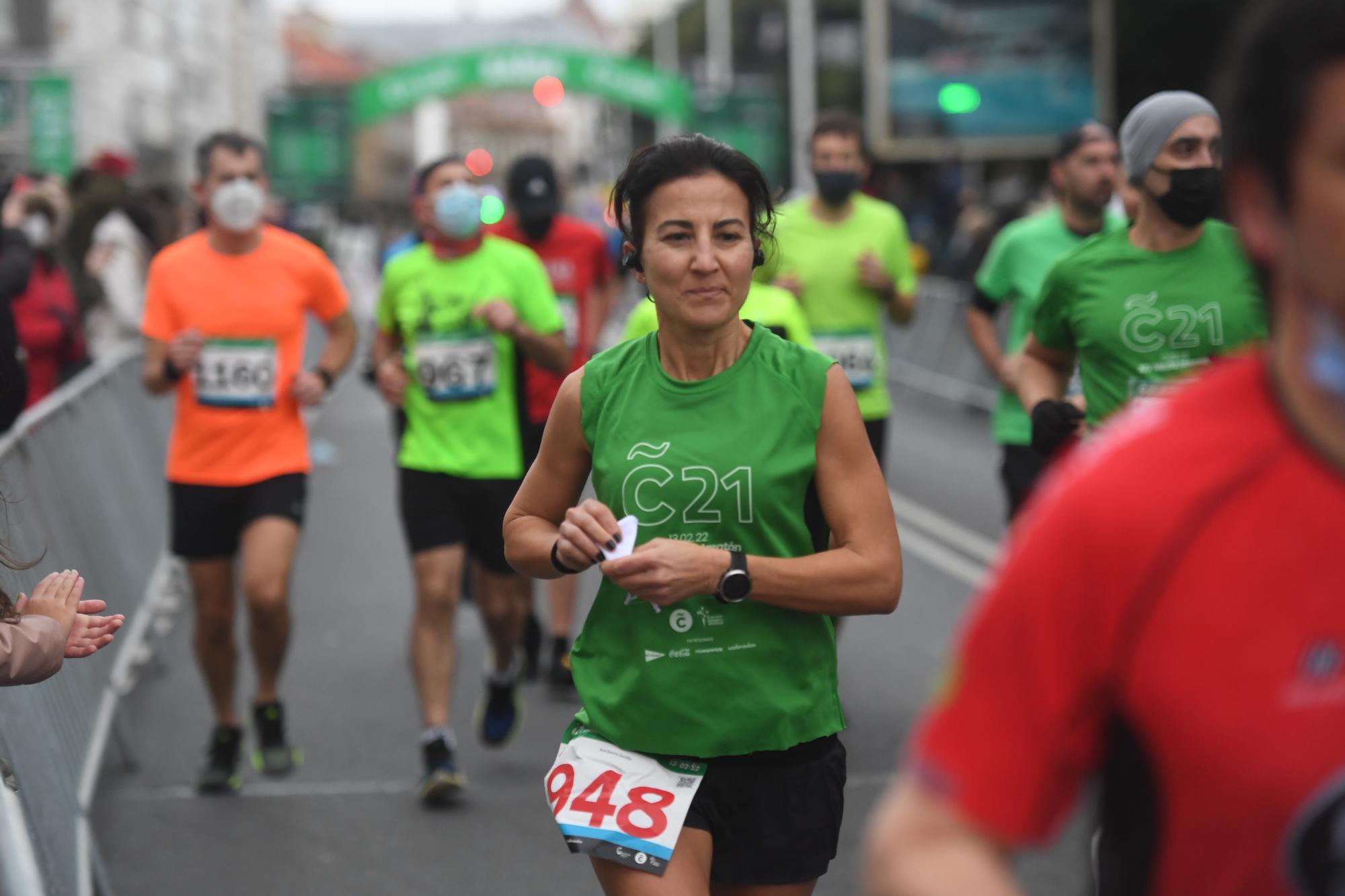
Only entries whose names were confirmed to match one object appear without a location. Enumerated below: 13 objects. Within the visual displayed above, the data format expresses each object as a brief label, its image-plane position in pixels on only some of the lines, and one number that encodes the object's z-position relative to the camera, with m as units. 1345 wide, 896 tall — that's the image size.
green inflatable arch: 75.94
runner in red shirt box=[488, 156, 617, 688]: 16.28
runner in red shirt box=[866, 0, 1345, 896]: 3.18
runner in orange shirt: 13.10
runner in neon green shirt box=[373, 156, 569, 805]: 13.57
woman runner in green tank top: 6.53
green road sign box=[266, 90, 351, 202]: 74.69
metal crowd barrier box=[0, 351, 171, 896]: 8.93
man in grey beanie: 9.25
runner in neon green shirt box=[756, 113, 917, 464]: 15.44
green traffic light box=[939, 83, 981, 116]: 45.03
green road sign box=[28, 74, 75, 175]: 34.47
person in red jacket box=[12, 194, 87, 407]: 18.09
